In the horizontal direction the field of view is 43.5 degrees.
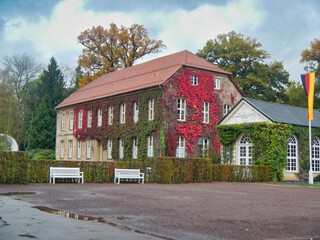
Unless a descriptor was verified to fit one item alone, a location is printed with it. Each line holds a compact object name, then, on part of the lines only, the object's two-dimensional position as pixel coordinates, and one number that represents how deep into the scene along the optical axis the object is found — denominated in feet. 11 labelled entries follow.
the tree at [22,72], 189.67
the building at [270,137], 85.46
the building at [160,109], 104.42
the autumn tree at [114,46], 160.97
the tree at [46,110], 166.20
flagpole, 79.77
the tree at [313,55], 144.87
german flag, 81.88
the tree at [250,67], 152.87
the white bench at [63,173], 61.41
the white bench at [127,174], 66.69
